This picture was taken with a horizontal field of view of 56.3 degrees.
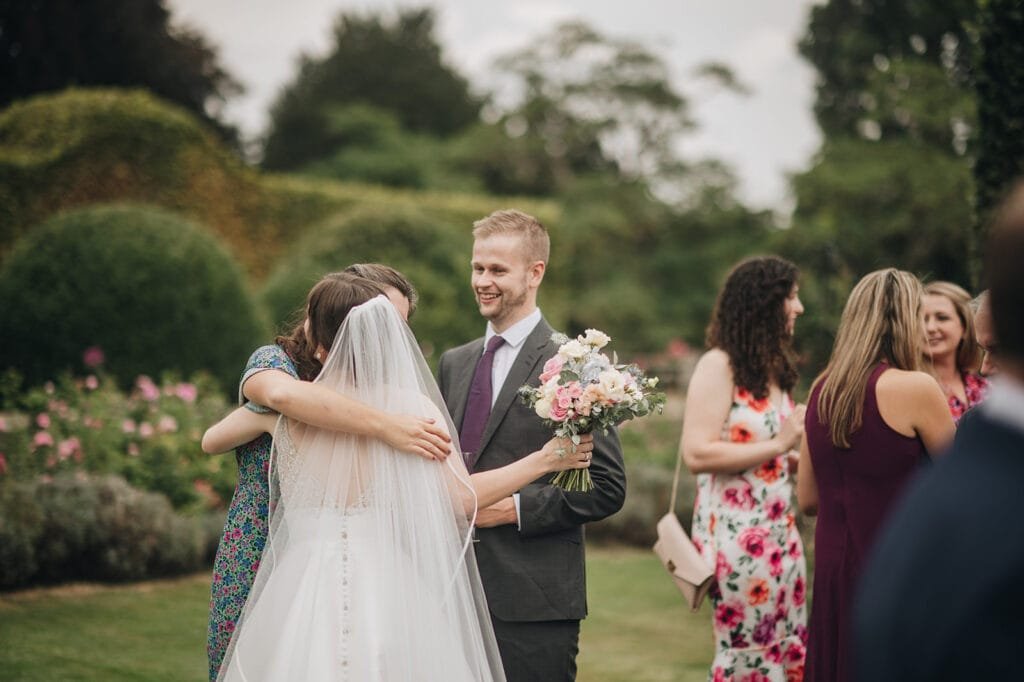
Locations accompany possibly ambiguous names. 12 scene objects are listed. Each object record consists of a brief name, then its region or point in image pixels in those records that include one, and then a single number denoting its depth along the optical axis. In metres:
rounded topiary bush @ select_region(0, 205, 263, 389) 10.25
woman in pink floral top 4.87
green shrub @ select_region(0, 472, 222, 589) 7.03
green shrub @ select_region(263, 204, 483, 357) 12.97
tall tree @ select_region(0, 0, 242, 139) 17.86
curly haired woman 4.19
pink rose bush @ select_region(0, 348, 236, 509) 7.96
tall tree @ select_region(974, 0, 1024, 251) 6.86
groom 3.33
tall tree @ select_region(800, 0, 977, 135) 20.28
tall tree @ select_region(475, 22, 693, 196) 28.39
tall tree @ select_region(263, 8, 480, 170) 32.75
